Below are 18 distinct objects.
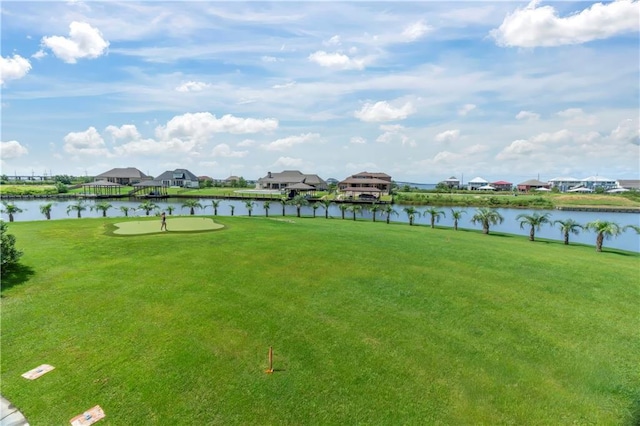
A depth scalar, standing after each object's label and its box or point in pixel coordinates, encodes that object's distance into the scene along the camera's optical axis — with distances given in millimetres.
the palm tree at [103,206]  38650
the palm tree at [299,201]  45656
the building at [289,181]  107188
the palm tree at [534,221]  27341
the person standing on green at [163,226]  22406
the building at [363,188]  86625
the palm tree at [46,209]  33312
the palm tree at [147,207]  40903
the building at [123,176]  113250
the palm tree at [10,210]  30469
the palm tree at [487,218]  29297
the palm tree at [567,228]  26069
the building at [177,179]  121875
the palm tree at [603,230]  22719
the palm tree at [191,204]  44516
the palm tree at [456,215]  32844
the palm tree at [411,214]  36938
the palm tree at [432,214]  33488
